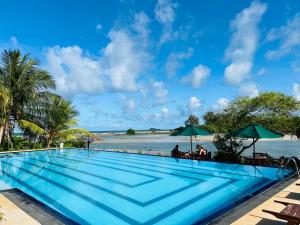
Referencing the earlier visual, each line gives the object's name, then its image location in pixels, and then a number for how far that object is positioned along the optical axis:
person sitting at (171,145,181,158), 12.18
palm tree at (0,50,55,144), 14.92
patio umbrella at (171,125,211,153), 11.05
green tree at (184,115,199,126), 53.81
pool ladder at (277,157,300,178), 6.94
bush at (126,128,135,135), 81.29
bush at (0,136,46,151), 16.14
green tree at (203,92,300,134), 11.00
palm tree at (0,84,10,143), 13.34
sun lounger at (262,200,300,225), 3.09
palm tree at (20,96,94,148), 16.58
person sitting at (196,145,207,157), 11.33
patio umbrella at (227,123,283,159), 8.27
